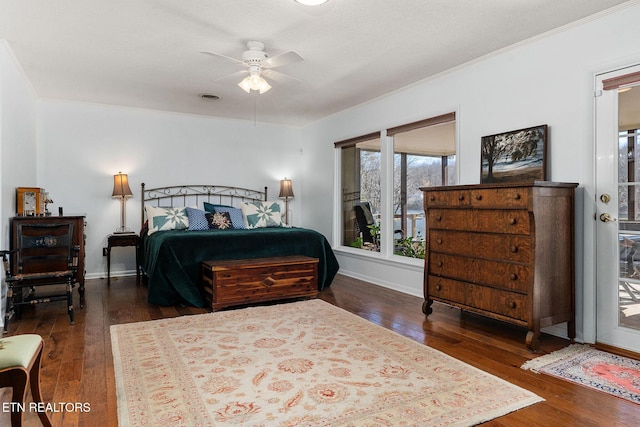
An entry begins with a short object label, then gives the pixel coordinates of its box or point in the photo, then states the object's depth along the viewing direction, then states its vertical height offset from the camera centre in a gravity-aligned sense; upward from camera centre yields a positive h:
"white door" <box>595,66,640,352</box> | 2.78 +0.02
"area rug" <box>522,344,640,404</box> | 2.25 -1.00
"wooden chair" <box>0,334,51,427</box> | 1.48 -0.62
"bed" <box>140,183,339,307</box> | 4.05 -0.36
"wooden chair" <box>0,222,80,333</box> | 3.44 -0.49
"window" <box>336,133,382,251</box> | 5.48 +0.29
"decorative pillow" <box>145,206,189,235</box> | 5.04 -0.11
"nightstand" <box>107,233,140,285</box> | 5.20 -0.41
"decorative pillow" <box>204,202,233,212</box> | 5.72 +0.05
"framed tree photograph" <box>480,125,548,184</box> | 3.29 +0.48
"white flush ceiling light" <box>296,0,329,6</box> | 2.59 +1.37
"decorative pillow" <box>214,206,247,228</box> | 5.52 -0.07
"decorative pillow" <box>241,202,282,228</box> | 5.58 -0.07
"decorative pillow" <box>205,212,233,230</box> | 5.34 -0.13
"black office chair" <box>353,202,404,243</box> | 5.62 -0.13
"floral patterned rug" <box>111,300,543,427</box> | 1.94 -0.99
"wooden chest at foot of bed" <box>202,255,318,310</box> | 3.89 -0.72
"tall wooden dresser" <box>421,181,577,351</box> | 2.82 -0.32
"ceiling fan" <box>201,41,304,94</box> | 3.32 +1.28
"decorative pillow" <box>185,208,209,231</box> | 5.19 -0.13
